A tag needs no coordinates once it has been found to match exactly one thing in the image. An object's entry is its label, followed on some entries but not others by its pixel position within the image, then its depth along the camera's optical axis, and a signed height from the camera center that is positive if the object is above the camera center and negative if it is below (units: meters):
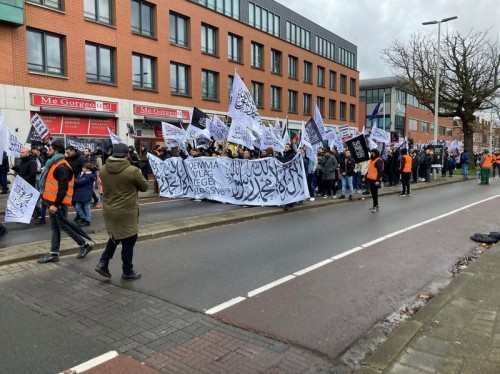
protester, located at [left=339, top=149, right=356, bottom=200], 15.28 -0.73
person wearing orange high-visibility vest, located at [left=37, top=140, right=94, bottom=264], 6.62 -0.63
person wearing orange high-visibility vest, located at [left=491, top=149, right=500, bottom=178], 28.23 -0.56
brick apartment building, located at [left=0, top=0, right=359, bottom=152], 20.45 +5.26
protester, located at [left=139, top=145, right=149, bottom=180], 19.59 -0.55
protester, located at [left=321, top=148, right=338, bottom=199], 15.40 -0.69
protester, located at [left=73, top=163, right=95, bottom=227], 9.87 -0.93
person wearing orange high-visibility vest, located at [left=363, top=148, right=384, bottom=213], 12.68 -0.69
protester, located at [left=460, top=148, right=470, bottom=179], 27.53 -0.77
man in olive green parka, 5.78 -0.63
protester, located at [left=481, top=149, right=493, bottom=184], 22.62 -0.92
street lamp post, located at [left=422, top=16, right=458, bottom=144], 26.78 +4.70
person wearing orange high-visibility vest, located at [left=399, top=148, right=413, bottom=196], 17.14 -0.78
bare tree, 34.09 +5.56
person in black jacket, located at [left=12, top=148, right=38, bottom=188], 10.30 -0.34
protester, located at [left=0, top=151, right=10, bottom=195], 15.73 -0.84
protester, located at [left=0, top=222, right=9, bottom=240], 8.66 -1.52
